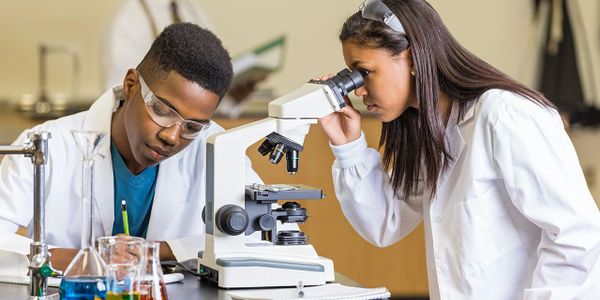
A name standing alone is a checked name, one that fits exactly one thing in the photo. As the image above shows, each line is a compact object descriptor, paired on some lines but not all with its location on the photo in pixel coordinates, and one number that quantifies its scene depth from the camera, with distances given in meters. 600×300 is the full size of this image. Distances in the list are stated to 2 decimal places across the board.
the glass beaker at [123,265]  2.31
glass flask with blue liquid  2.37
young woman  2.69
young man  2.91
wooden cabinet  4.79
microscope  2.70
